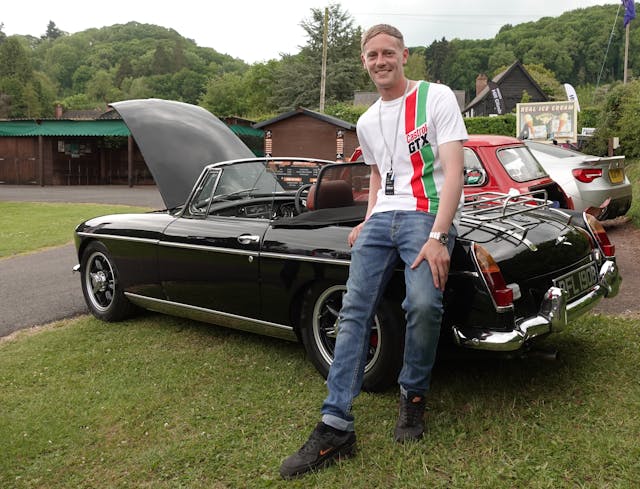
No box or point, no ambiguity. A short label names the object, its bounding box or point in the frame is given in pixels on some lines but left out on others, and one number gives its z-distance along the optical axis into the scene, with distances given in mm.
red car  6598
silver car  8430
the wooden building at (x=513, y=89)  60188
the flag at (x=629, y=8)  26250
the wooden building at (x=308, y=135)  24188
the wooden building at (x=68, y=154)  30556
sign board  15773
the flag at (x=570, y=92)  25231
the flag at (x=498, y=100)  38209
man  2684
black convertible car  3070
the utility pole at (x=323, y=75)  34656
